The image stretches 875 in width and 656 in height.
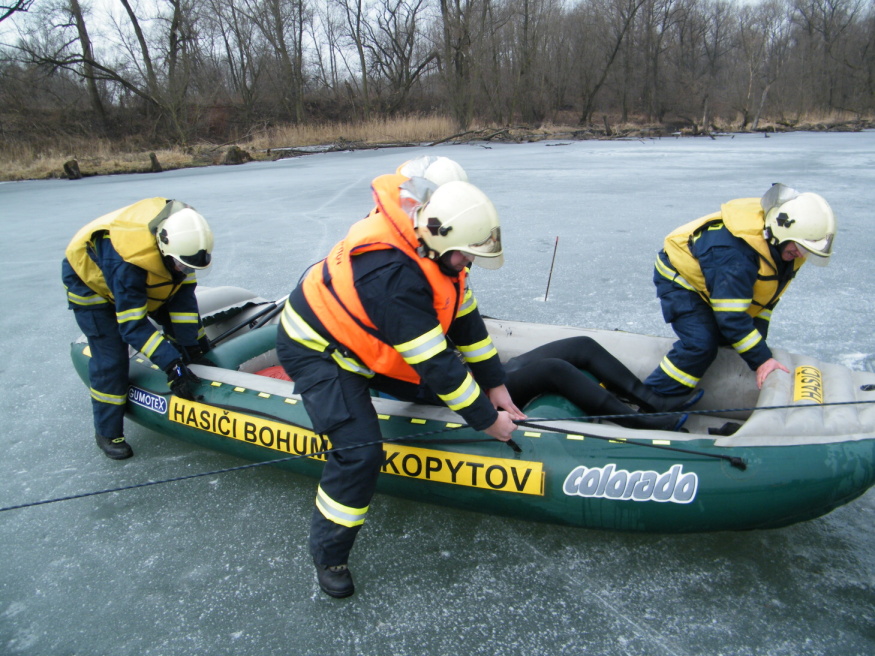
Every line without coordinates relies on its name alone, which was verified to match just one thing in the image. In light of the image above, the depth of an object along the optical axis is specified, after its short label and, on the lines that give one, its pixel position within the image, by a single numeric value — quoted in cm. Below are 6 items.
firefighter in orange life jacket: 207
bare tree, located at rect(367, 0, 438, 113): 3062
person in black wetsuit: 278
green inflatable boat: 226
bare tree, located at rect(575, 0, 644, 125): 2877
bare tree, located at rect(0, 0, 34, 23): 2053
